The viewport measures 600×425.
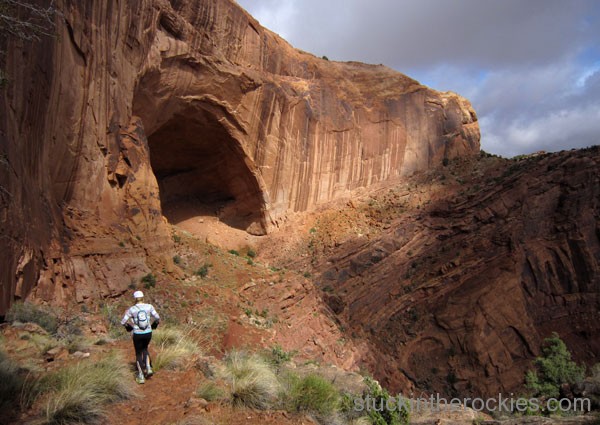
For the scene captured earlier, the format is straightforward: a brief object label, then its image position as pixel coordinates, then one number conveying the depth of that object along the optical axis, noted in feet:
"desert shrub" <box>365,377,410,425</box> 21.09
